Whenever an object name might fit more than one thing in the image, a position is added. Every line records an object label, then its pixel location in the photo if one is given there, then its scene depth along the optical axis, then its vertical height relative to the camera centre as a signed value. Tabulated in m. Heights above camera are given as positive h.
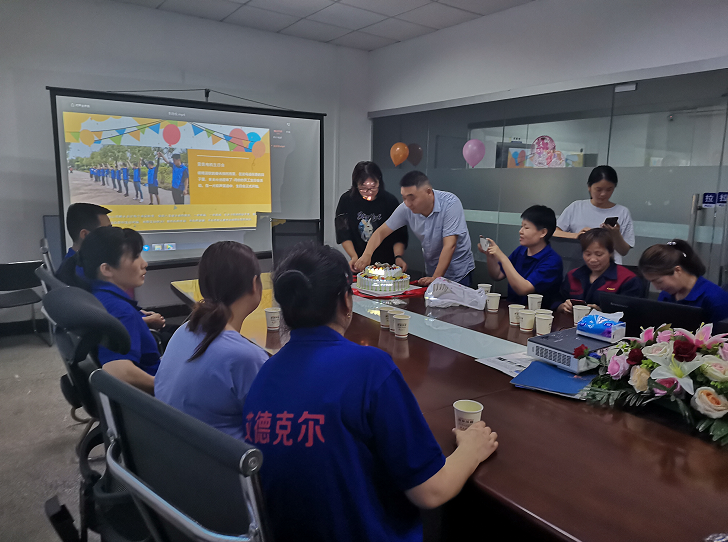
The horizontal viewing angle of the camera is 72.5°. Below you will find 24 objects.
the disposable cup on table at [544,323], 2.06 -0.49
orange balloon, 5.56 +0.54
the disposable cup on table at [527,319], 2.18 -0.51
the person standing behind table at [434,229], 3.34 -0.19
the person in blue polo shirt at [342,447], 0.92 -0.46
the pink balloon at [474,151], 4.72 +0.49
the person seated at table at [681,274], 2.14 -0.30
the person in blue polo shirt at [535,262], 2.80 -0.34
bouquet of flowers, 1.21 -0.44
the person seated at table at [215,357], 1.26 -0.42
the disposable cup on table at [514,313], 2.28 -0.50
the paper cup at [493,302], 2.54 -0.50
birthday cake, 2.95 -0.47
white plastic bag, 2.64 -0.50
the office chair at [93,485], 1.19 -0.76
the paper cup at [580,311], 2.21 -0.47
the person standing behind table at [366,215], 3.93 -0.12
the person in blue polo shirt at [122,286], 1.73 -0.35
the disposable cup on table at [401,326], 2.09 -0.53
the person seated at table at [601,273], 2.70 -0.38
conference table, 0.92 -0.58
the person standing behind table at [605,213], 3.68 -0.06
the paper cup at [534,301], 2.44 -0.48
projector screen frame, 4.14 +0.85
